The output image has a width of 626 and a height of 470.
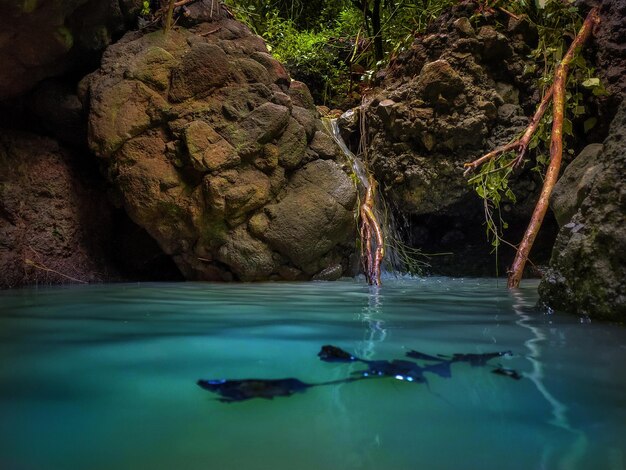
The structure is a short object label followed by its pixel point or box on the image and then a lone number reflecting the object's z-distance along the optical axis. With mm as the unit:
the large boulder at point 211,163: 4859
